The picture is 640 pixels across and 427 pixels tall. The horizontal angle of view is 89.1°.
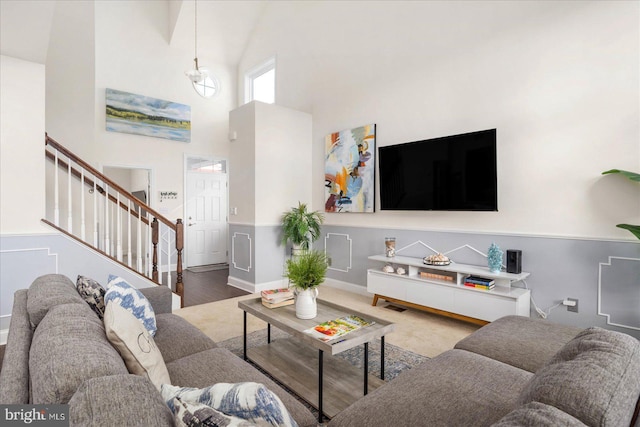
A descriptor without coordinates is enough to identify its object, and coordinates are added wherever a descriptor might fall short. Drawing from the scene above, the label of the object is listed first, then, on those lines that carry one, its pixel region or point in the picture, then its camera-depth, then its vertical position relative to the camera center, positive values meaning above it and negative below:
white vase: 2.18 -0.63
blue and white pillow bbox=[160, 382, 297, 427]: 0.77 -0.47
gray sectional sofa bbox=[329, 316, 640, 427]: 0.77 -0.74
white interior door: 6.43 -0.15
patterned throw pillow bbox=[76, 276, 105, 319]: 1.69 -0.44
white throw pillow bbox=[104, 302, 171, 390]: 1.19 -0.52
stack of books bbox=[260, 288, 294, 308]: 2.39 -0.65
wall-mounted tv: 3.24 +0.42
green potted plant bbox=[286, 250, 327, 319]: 2.12 -0.44
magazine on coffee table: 1.88 -0.72
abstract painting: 4.37 +0.58
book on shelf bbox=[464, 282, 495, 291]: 3.07 -0.72
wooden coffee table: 1.89 -1.14
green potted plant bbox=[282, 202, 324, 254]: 4.66 -0.23
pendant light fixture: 6.42 +2.55
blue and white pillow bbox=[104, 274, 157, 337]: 1.70 -0.48
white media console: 2.96 -0.81
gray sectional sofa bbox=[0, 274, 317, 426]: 0.71 -0.42
